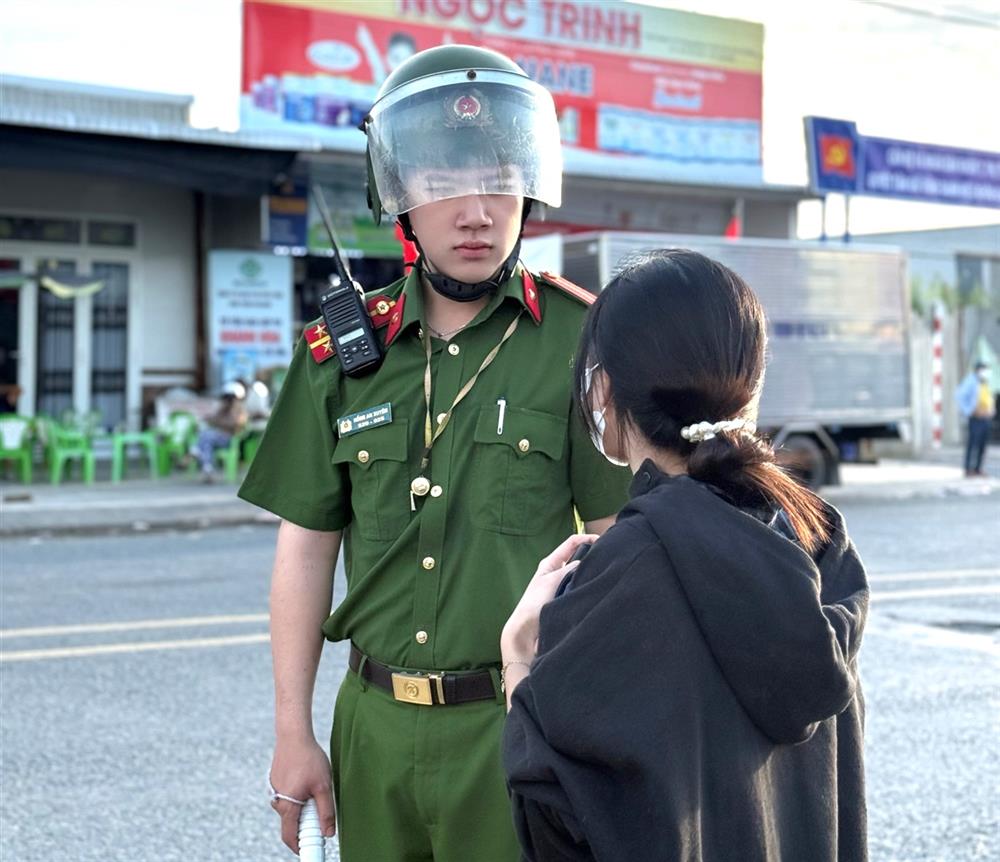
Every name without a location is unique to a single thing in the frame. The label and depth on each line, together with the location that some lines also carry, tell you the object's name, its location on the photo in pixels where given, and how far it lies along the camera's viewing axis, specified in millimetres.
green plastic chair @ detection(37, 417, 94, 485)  15867
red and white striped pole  21406
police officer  2230
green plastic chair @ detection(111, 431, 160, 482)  16172
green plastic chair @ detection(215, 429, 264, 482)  16109
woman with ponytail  1614
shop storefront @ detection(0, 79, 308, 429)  16359
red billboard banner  17672
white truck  15812
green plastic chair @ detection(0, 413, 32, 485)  15516
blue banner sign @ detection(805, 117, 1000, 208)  20516
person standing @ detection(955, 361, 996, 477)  19031
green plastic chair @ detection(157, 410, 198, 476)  16641
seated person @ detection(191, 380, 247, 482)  15883
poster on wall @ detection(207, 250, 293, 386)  17844
